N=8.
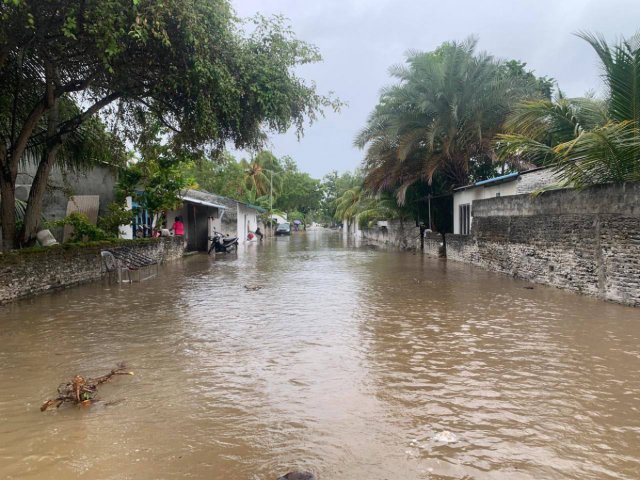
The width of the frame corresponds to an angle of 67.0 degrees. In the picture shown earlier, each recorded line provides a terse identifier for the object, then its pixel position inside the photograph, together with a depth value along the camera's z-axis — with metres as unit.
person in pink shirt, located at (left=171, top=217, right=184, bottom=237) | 22.62
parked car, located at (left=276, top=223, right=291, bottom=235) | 55.90
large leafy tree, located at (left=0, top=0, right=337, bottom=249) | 8.58
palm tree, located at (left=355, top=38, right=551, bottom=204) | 19.53
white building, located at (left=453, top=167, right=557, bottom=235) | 14.55
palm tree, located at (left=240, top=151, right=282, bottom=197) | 50.41
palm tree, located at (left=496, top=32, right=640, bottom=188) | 9.38
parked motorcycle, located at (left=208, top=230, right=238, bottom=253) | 24.49
